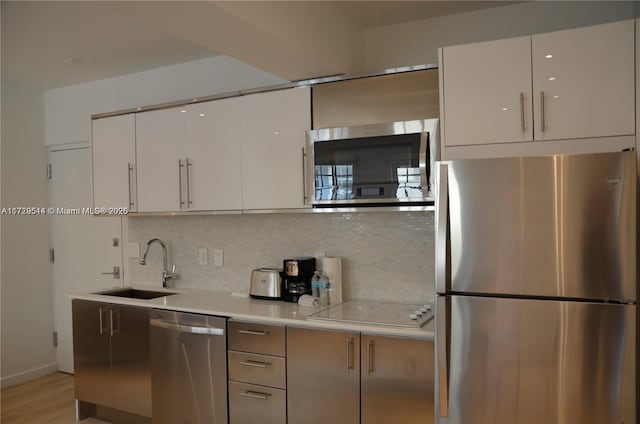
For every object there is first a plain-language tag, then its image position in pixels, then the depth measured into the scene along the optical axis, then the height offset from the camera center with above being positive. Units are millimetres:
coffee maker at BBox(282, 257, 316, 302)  3123 -480
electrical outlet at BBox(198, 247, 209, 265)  3824 -406
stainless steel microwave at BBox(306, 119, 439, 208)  2602 +214
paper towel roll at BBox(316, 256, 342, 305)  3090 -463
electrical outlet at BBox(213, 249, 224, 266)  3752 -408
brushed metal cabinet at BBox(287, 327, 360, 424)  2490 -910
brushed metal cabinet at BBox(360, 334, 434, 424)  2324 -868
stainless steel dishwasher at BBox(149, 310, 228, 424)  2908 -1012
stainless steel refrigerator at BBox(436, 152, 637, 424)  1838 -356
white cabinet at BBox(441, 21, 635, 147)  2109 +516
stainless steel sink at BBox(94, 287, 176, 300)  3778 -696
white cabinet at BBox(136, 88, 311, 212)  3025 +340
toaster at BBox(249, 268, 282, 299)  3229 -537
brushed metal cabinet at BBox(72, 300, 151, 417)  3262 -1053
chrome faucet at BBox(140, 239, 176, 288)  3955 -532
